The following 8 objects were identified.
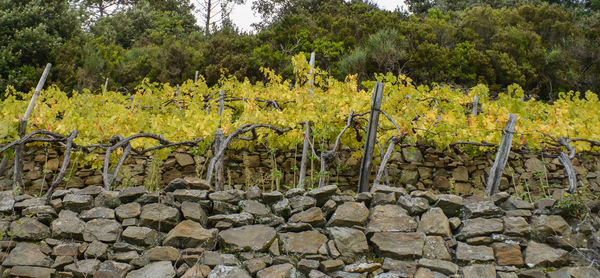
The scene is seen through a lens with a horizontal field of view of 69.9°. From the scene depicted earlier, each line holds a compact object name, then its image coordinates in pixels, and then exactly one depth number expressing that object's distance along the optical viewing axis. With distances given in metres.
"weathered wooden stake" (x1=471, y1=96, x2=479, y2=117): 6.10
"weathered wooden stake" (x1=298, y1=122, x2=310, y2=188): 3.99
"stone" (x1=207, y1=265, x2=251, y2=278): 2.58
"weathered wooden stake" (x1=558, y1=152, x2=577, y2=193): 3.02
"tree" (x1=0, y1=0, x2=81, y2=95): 9.78
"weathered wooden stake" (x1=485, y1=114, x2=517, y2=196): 3.34
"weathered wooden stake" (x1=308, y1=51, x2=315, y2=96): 4.71
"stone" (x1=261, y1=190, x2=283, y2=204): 2.96
